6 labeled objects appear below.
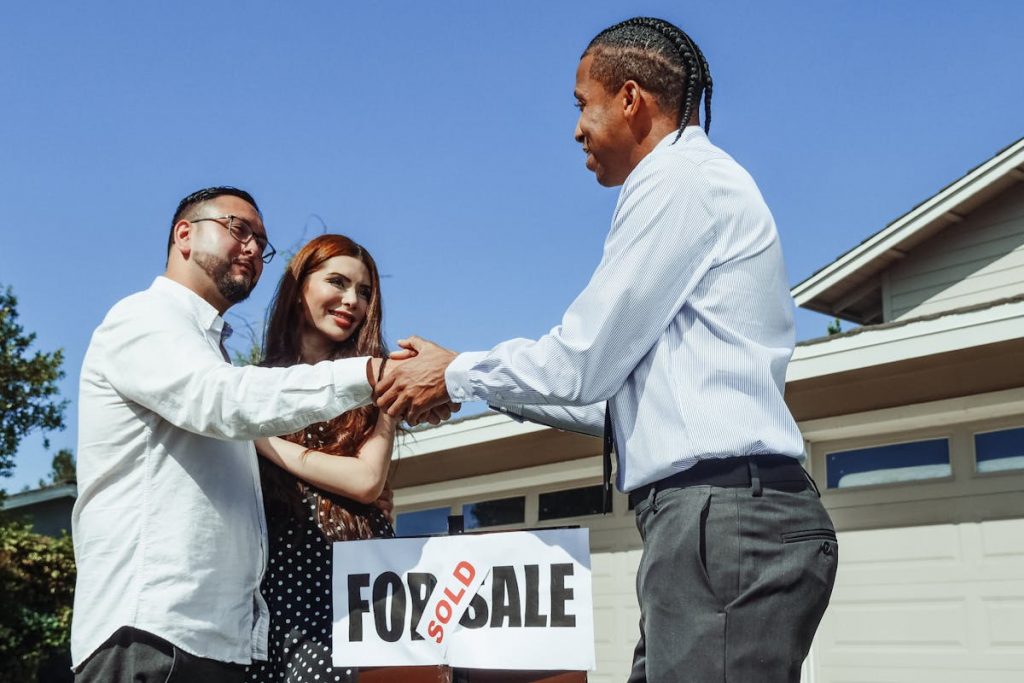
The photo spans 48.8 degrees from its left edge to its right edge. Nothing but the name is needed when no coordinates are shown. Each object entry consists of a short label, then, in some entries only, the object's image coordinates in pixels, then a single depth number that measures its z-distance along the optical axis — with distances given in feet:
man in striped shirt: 7.06
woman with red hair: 10.16
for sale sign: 9.35
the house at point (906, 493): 24.36
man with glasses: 8.59
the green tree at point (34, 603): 47.50
